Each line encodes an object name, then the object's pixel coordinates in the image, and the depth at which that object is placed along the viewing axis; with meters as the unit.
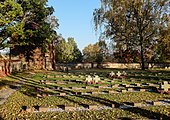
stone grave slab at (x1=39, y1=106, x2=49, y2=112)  5.72
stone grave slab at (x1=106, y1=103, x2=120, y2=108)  6.07
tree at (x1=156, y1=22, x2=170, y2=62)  19.58
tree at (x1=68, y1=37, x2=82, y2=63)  43.70
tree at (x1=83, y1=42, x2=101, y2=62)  51.38
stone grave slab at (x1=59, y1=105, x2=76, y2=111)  5.85
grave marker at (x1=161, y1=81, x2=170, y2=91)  8.62
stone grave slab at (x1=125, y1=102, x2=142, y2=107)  6.12
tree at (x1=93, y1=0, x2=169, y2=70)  20.45
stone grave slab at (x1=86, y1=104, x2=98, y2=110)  5.90
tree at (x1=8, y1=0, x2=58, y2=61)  16.26
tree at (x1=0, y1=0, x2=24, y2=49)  13.35
